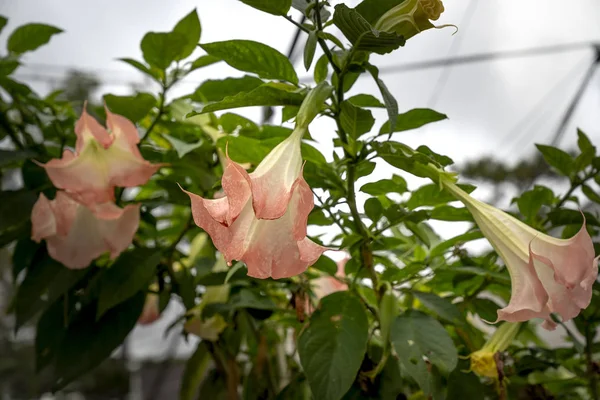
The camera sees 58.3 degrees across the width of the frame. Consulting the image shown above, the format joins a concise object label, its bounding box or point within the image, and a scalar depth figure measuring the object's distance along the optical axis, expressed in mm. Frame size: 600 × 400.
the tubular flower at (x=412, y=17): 283
